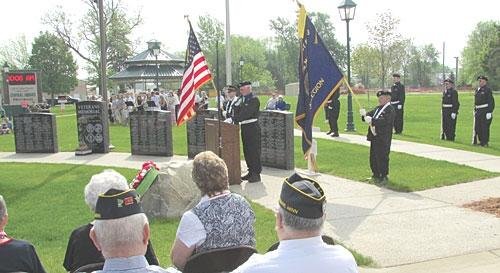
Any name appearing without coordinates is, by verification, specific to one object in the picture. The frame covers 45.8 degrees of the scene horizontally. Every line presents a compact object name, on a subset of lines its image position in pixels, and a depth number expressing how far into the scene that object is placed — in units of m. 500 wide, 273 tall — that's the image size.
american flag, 12.55
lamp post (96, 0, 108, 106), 18.03
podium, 11.59
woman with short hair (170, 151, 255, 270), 4.24
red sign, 38.30
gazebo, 49.47
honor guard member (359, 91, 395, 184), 11.25
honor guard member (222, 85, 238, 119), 12.27
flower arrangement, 8.59
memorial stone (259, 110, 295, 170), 13.28
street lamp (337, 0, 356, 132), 20.88
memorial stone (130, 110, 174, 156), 16.34
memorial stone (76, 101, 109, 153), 16.81
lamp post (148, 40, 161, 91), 39.70
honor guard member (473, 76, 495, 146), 17.62
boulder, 8.89
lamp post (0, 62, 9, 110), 40.49
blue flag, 10.80
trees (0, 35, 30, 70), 96.19
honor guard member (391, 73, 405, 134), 20.77
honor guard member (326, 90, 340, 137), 20.02
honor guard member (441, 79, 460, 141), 18.83
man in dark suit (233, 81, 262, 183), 11.79
